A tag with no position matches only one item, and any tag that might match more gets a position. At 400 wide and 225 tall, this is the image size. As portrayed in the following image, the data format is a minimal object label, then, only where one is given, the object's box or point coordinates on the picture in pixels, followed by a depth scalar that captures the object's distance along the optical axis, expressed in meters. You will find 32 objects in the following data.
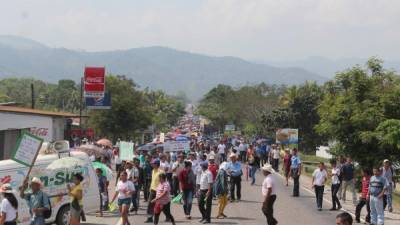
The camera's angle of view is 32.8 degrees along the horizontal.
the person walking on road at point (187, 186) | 19.11
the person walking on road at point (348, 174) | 21.79
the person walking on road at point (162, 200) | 16.42
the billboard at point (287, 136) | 51.38
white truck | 16.17
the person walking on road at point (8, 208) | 11.84
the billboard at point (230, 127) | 103.99
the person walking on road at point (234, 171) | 21.91
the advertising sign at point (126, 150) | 25.62
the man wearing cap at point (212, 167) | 20.09
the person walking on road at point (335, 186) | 20.72
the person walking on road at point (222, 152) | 35.25
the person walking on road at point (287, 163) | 29.27
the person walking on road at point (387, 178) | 18.36
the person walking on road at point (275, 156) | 35.89
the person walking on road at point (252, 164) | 29.53
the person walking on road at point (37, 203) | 12.30
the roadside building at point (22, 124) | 36.47
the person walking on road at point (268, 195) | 15.81
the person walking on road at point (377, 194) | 16.66
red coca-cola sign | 44.78
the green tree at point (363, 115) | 29.14
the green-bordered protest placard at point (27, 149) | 13.58
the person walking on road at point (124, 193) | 16.44
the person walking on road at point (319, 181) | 20.73
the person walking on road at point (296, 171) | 24.77
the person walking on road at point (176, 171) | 21.18
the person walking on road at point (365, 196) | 17.72
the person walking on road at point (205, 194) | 18.11
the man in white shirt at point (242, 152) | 38.83
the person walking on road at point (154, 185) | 17.91
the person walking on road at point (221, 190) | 18.81
